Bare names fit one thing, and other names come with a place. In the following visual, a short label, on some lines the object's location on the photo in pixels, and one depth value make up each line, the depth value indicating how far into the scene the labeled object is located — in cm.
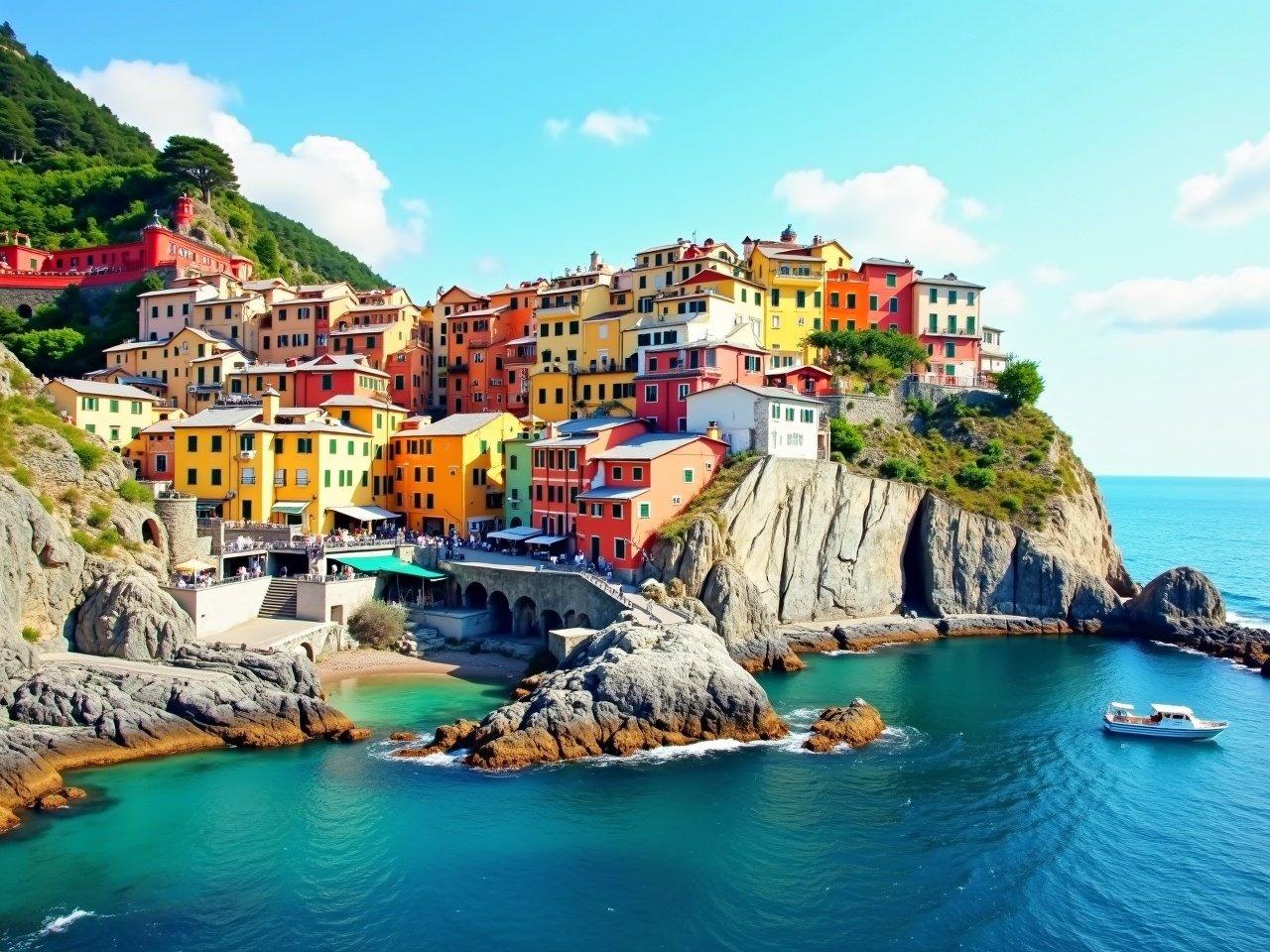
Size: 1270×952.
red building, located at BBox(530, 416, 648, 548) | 5944
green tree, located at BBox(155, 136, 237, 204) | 10444
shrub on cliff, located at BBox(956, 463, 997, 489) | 6850
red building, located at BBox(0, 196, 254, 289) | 9112
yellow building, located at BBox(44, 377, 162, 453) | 6241
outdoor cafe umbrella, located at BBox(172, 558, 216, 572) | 5034
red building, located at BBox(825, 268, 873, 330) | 8106
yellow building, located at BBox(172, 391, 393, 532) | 6025
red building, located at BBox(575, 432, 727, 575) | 5475
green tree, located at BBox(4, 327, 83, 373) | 8344
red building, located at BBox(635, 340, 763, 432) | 6438
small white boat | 4225
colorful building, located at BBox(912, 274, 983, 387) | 8100
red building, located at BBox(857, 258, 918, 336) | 8125
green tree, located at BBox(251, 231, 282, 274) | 11038
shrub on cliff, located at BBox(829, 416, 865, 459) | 6650
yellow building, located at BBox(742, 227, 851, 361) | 7731
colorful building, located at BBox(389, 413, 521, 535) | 6488
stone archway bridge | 4941
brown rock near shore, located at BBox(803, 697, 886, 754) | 3947
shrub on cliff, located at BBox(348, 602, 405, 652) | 5328
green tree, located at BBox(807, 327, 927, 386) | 7406
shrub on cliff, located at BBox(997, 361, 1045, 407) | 7544
